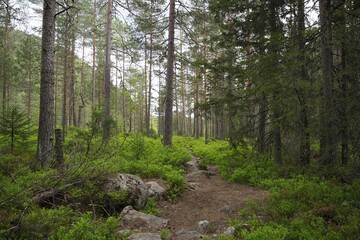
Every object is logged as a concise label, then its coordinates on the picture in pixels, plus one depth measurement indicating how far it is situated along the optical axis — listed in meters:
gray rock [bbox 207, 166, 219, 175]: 10.18
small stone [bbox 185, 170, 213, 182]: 8.96
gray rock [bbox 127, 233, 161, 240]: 3.89
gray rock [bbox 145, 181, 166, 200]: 6.31
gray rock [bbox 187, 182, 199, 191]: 7.49
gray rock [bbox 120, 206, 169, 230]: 4.66
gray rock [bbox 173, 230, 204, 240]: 4.17
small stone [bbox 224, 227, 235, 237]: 4.23
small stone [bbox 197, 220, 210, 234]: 4.61
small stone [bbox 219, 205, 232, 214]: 5.71
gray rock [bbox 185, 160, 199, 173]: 10.13
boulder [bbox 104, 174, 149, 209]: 5.41
